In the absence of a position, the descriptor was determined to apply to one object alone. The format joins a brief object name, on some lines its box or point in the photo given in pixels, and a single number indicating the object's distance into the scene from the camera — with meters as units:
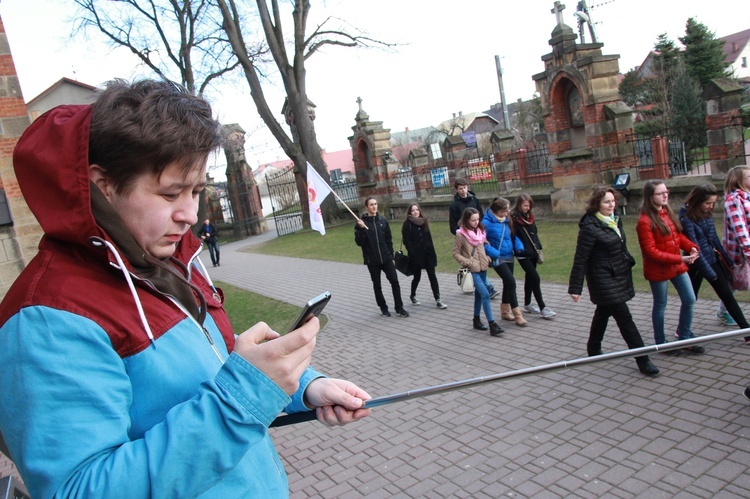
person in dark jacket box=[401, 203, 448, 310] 9.67
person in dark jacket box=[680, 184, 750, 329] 6.12
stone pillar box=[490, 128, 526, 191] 18.67
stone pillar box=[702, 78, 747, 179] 12.15
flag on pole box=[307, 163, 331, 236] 10.20
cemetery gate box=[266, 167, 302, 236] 29.09
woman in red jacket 5.95
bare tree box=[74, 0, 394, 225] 24.30
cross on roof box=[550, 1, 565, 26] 15.27
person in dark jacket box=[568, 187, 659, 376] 5.73
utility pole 30.62
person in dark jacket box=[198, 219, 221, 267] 19.80
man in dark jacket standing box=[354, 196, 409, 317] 9.64
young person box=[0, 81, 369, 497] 1.10
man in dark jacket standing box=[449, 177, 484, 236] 10.35
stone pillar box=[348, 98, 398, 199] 25.75
